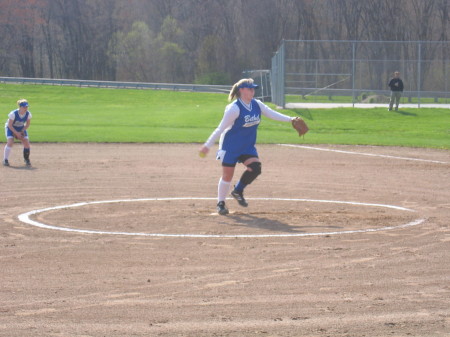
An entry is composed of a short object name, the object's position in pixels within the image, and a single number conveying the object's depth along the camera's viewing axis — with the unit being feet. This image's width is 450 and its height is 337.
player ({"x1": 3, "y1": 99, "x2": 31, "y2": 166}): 67.97
